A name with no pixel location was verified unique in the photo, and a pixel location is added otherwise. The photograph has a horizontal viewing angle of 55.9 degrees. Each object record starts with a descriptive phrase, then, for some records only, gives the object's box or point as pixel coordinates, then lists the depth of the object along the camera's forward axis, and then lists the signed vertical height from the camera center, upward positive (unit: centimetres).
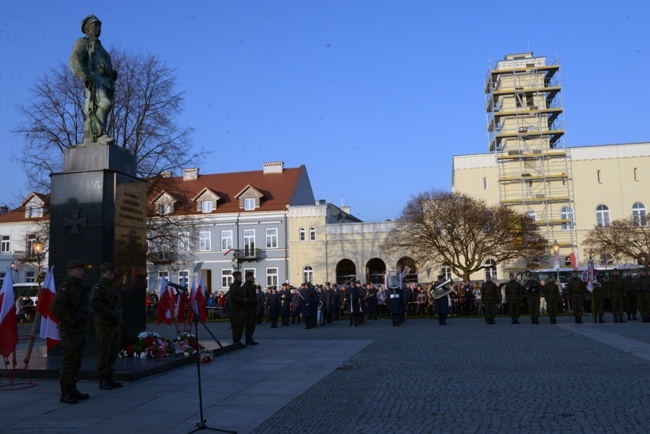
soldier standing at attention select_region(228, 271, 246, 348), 1584 -44
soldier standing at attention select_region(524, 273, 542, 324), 2253 -38
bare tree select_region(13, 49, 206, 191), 2944 +866
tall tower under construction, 5512 +1311
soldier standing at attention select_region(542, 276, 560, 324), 2223 -36
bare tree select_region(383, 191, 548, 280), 4472 +414
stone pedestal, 1145 +139
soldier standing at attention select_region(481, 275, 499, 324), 2297 -36
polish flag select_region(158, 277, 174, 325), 1627 -27
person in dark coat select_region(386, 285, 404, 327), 2352 -52
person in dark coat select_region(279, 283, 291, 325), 2662 -52
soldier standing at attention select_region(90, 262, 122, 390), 930 -44
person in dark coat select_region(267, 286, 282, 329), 2570 -62
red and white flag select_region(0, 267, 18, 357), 976 -36
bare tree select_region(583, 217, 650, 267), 4550 +338
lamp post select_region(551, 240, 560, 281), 3362 +289
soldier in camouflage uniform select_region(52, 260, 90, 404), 845 -43
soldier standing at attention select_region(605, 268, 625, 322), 2241 -40
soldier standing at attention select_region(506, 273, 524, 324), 2288 -37
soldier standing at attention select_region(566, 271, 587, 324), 2219 -33
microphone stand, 658 -145
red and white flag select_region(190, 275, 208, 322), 1555 -10
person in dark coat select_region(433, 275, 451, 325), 2311 -73
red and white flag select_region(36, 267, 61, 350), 1007 -31
